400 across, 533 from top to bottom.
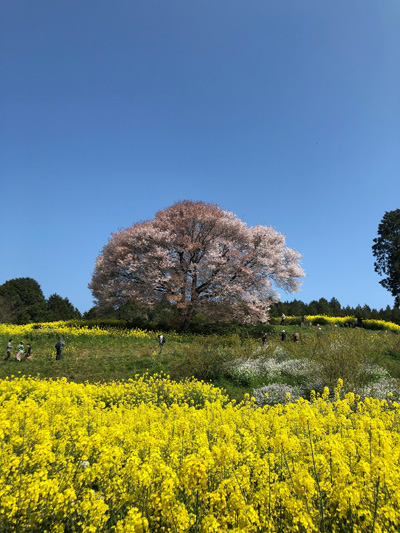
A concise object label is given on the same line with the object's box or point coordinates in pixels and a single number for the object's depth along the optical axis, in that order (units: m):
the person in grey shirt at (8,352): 17.34
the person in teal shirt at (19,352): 16.95
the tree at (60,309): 59.06
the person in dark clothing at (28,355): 17.49
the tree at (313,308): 53.55
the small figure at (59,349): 17.67
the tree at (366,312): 46.41
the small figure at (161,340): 19.21
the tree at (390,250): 39.41
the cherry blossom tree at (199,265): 27.98
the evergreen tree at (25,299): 51.27
